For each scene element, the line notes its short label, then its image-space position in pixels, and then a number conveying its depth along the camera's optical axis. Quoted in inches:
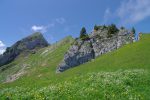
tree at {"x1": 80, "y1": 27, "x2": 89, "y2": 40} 1591.7
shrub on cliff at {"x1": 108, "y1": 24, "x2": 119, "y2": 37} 1538.7
